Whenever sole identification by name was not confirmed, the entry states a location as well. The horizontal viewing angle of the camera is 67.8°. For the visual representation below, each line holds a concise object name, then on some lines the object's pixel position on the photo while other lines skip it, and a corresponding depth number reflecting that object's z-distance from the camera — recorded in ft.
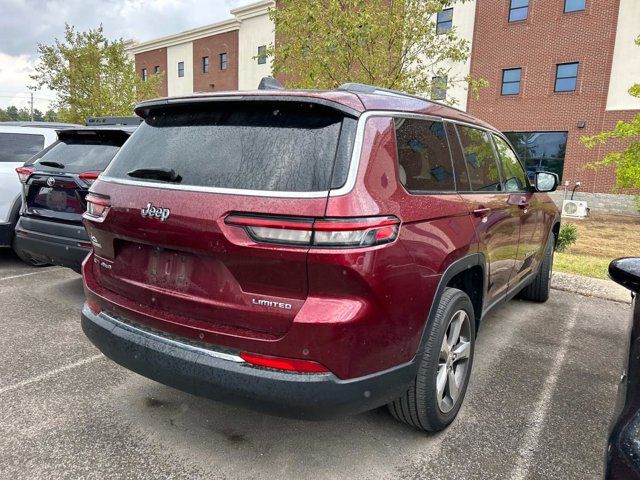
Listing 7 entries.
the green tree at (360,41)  25.04
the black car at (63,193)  14.57
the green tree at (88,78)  52.65
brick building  64.03
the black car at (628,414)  4.08
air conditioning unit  60.65
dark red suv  6.30
